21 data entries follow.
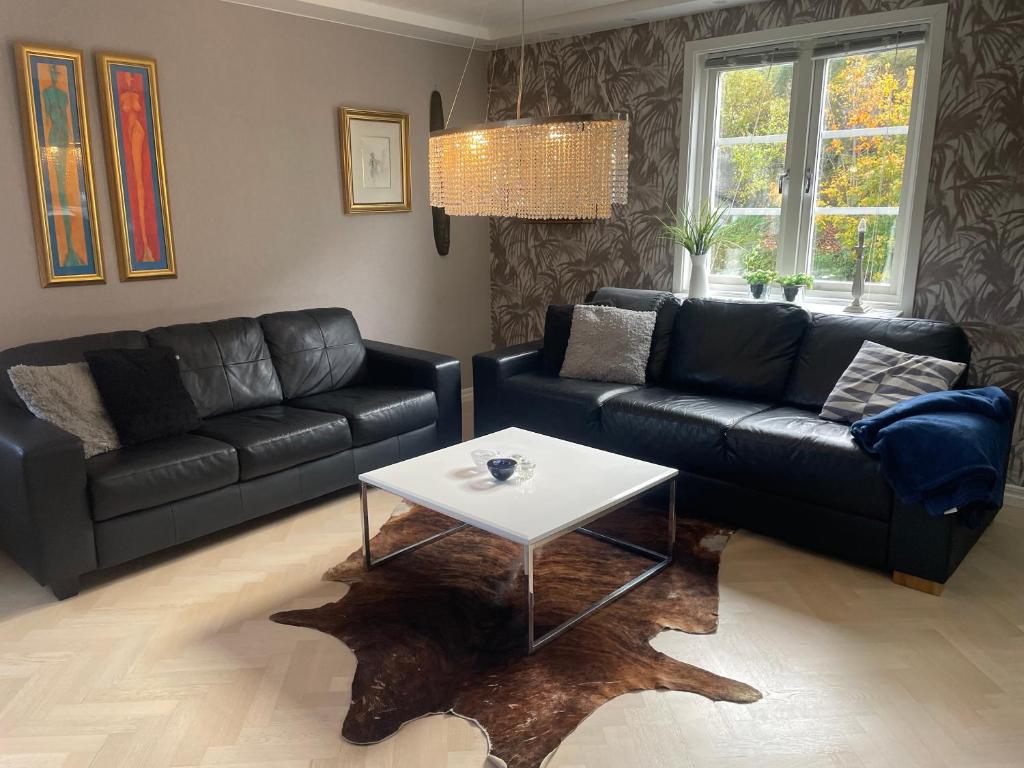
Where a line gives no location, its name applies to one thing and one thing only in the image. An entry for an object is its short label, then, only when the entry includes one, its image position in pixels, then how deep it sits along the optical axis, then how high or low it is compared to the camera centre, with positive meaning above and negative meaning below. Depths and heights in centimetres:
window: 375 +43
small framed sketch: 457 +40
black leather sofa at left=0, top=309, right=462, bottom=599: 276 -91
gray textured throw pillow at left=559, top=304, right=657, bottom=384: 410 -65
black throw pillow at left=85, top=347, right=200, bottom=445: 320 -71
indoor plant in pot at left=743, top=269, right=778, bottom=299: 415 -29
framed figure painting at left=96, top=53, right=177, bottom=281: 357 +28
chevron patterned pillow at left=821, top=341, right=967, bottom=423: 319 -65
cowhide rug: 222 -137
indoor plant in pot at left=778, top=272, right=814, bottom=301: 403 -30
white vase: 437 -29
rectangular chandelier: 271 +22
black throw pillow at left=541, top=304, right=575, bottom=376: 437 -63
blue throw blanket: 262 -78
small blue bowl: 282 -88
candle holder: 383 -27
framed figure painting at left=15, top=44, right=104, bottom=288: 332 +26
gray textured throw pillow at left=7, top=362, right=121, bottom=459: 305 -71
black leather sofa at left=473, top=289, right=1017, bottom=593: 292 -88
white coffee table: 251 -95
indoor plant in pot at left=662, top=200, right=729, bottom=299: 434 -4
